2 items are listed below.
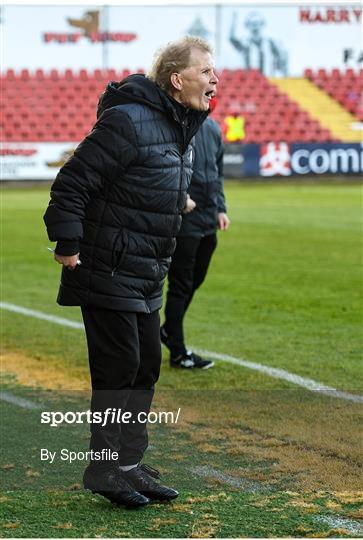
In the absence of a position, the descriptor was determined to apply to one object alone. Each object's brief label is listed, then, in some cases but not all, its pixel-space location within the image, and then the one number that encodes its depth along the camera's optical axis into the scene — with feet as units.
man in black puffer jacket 25.53
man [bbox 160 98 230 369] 42.44
